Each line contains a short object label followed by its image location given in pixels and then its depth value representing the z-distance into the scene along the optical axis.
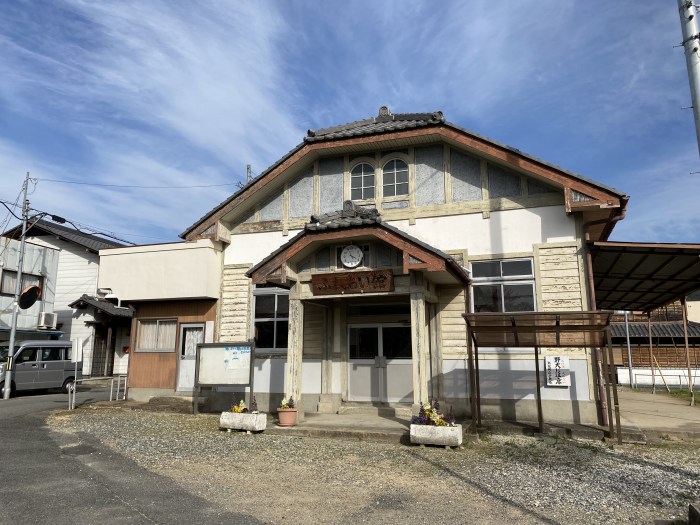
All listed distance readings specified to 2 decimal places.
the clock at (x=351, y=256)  10.20
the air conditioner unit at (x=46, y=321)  24.38
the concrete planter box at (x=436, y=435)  8.29
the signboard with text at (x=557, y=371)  10.16
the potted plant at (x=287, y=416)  9.91
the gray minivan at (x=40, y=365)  17.64
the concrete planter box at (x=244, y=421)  9.88
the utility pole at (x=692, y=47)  5.52
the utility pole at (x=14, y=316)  16.83
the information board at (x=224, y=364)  11.34
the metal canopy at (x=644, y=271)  10.31
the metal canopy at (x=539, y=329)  8.59
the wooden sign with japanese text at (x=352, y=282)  9.80
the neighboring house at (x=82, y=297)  25.12
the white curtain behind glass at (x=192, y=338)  13.81
